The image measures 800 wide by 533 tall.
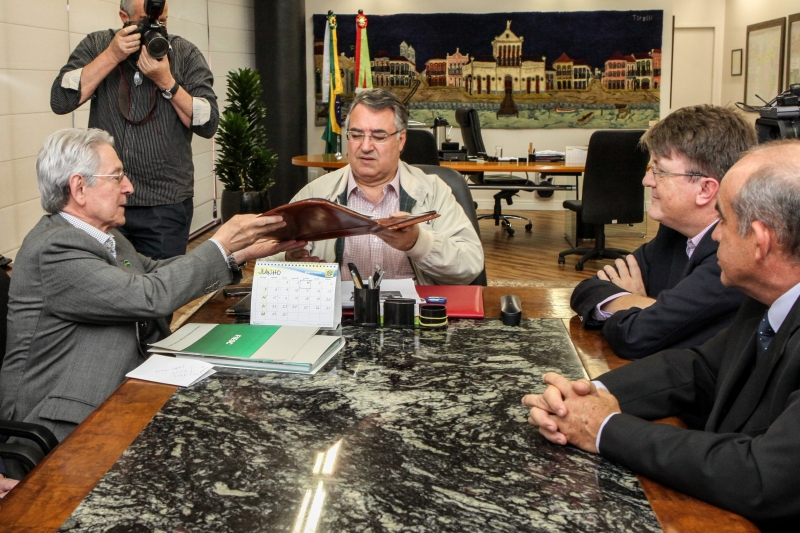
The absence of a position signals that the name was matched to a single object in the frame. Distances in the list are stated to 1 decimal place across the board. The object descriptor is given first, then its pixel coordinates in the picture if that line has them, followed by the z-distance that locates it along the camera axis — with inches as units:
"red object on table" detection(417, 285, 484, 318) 89.2
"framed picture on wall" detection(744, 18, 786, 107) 320.5
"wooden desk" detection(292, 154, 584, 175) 267.7
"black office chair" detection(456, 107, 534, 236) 311.3
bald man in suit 47.3
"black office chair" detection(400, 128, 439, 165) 228.1
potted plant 268.7
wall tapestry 374.6
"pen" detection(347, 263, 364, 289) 88.4
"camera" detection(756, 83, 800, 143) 86.7
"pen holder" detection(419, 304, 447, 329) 84.4
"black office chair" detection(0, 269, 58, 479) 66.4
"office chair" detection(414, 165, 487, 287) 119.6
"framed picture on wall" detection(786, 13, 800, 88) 303.4
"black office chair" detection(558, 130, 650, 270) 244.8
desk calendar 83.0
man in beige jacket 109.4
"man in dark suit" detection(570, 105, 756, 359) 76.5
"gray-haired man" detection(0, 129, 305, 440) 76.9
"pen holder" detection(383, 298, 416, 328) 85.1
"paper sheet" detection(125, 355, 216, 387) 68.9
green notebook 72.3
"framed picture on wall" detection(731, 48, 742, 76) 365.7
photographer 130.4
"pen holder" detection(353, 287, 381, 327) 85.5
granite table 46.3
